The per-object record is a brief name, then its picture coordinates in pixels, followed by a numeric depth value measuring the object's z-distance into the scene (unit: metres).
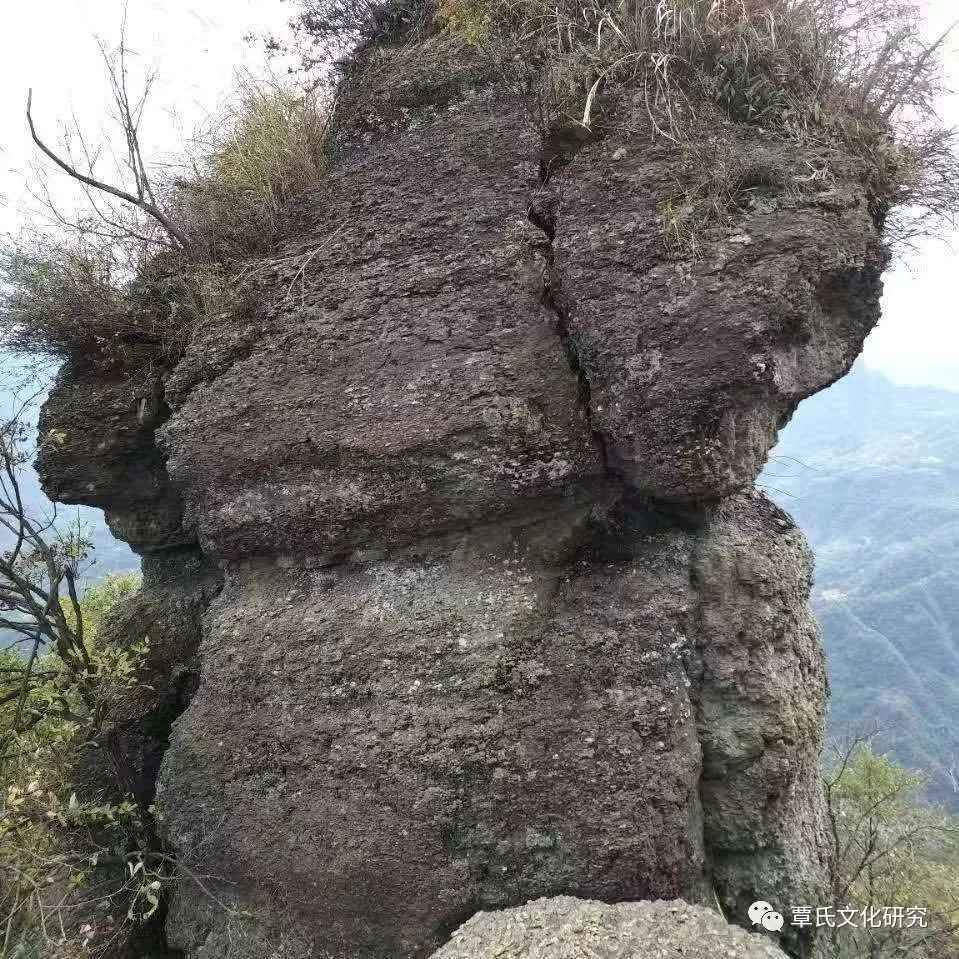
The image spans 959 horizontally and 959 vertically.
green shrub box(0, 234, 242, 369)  4.04
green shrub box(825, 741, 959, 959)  3.55
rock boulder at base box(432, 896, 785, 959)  2.20
